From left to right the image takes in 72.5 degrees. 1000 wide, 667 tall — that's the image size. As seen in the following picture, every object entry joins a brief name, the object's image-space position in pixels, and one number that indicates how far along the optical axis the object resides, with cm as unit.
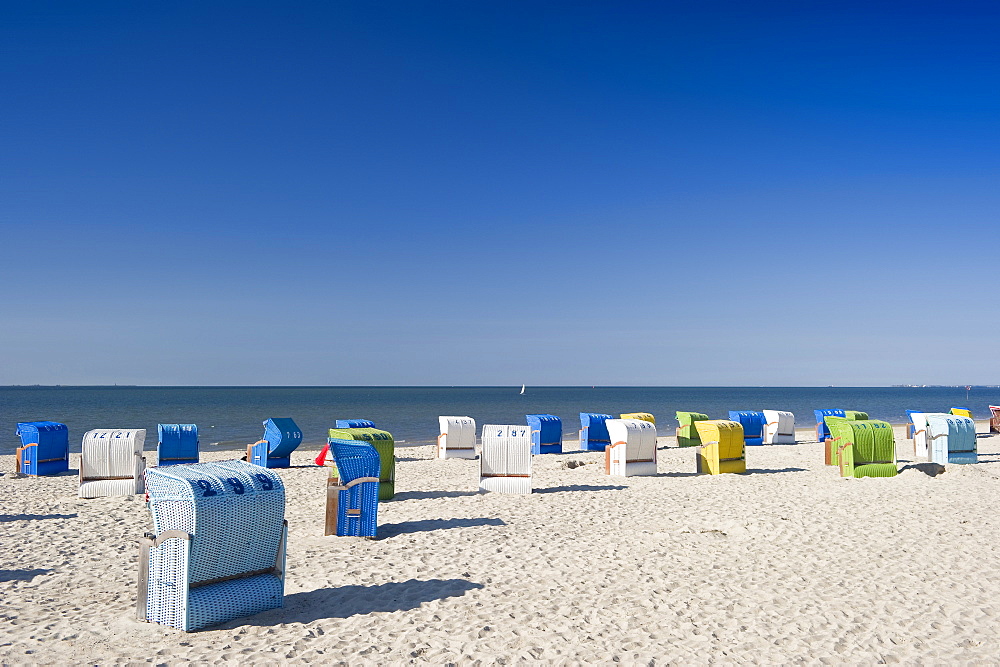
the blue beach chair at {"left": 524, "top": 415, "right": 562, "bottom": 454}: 2444
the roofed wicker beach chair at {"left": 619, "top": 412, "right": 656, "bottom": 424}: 2414
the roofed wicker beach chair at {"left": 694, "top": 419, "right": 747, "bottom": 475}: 1755
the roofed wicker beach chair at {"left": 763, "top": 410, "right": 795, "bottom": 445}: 2834
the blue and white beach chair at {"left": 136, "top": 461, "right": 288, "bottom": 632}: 595
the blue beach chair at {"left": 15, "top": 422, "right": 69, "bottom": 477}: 1708
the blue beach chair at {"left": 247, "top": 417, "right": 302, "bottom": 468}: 1900
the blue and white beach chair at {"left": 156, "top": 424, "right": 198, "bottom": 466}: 1616
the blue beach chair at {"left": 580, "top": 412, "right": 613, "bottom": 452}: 2484
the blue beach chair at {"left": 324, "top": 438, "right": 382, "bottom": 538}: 1005
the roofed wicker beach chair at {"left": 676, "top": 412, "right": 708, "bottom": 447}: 2603
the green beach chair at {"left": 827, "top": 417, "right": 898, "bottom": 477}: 1656
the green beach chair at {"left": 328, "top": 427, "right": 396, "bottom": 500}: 1258
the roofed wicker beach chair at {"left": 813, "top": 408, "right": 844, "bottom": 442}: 3003
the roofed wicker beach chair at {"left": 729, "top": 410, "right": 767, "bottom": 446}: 2775
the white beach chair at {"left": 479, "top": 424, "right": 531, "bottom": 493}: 1459
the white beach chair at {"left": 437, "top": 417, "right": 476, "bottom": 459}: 2302
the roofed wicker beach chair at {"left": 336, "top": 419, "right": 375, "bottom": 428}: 1931
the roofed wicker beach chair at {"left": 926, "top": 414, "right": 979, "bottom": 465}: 1917
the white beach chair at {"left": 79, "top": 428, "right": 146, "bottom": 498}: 1362
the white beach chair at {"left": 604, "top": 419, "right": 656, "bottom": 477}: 1688
